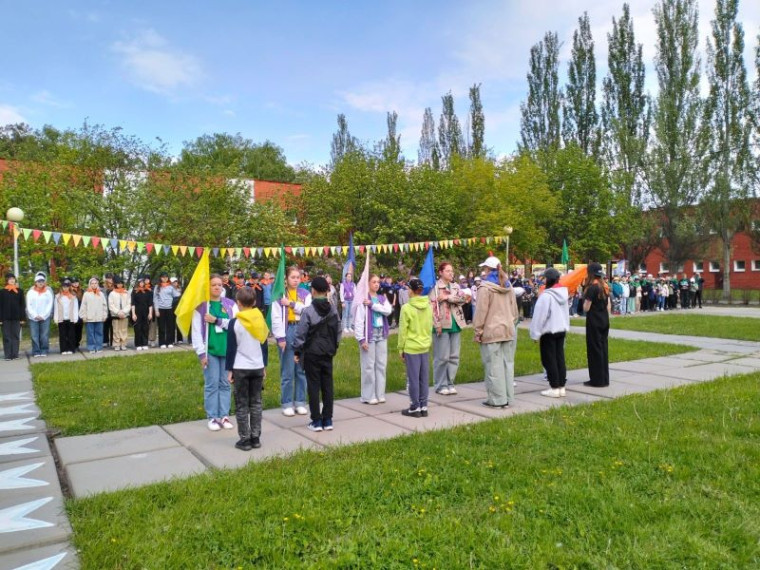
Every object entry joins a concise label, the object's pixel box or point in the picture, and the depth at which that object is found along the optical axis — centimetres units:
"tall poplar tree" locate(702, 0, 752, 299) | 3747
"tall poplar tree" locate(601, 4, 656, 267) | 4131
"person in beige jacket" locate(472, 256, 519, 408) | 816
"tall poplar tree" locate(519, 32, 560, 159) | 4459
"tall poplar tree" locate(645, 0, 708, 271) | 3891
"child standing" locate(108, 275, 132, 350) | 1530
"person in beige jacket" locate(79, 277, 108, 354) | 1483
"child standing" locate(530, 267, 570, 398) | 880
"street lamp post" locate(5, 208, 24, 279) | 1462
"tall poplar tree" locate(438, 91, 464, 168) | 4672
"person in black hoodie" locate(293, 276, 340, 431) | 686
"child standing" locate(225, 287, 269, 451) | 624
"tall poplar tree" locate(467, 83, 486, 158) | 4528
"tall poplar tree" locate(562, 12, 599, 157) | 4356
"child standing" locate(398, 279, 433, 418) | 773
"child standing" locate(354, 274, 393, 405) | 840
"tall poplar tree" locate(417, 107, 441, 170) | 4878
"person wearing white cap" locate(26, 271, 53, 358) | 1406
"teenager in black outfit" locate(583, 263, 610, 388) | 961
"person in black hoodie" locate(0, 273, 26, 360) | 1390
